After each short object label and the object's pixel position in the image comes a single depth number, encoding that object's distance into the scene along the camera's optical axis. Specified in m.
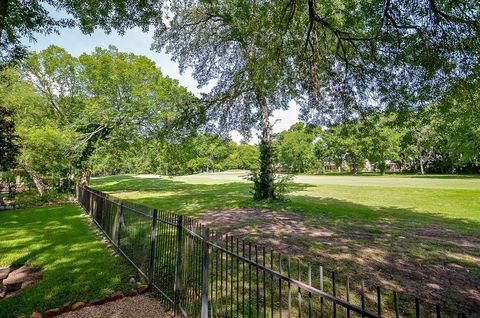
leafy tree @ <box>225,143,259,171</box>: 91.76
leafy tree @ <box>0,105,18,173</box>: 10.68
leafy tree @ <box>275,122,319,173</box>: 67.06
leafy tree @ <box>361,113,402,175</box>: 45.75
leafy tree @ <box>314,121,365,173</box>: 54.97
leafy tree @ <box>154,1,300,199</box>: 8.34
